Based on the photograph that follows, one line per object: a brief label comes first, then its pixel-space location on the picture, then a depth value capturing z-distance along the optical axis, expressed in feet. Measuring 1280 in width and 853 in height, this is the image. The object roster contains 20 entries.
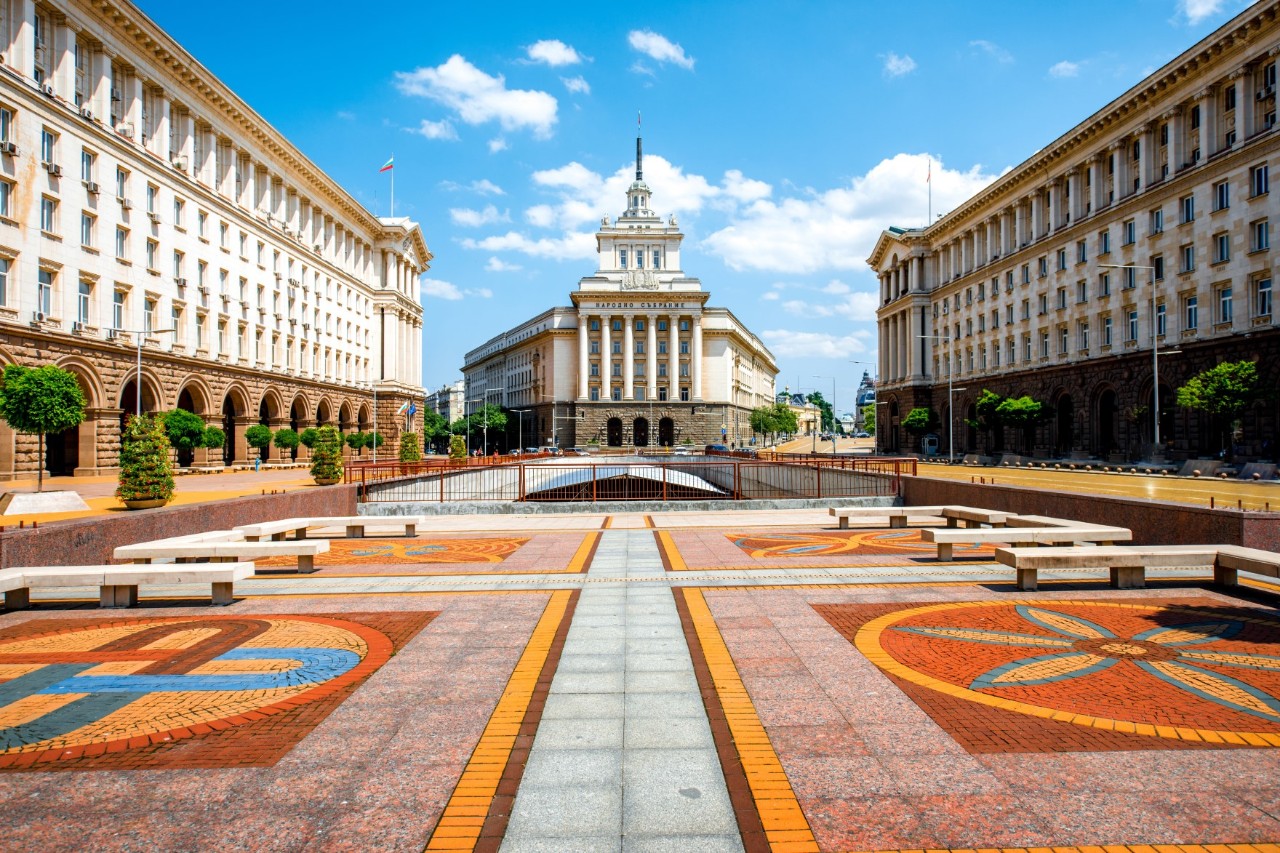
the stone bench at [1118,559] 34.81
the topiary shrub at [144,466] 58.08
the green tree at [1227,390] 112.98
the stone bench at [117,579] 31.89
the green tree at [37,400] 73.15
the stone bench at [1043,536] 40.96
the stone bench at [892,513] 57.98
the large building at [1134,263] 124.67
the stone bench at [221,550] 37.29
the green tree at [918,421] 239.09
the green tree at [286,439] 167.49
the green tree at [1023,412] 176.65
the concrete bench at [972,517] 52.90
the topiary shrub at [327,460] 88.43
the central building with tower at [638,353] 335.67
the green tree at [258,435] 156.25
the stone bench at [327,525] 47.60
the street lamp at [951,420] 206.56
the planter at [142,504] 58.39
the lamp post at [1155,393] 121.68
